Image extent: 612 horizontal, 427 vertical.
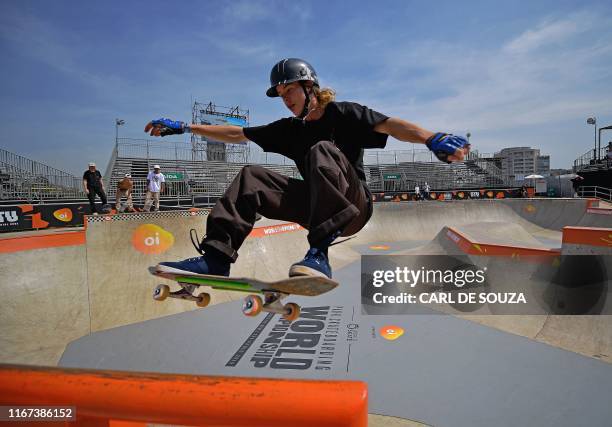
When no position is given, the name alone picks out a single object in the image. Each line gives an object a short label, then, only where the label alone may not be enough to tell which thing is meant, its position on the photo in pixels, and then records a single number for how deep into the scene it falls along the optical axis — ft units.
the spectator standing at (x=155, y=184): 42.73
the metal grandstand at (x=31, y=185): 49.16
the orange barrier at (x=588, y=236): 21.62
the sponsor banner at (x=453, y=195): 97.04
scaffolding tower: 80.57
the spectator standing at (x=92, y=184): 41.55
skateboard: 7.37
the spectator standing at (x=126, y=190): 42.80
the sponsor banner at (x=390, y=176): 114.52
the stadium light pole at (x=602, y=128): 107.81
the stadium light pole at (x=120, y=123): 74.10
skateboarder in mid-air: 7.97
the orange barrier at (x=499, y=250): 23.58
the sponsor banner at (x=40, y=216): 42.04
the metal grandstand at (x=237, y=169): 68.44
